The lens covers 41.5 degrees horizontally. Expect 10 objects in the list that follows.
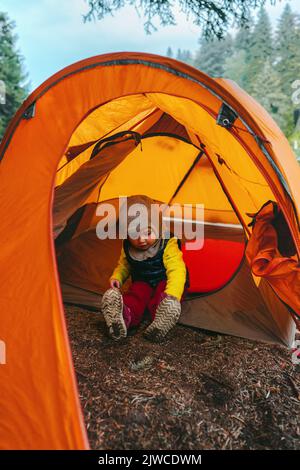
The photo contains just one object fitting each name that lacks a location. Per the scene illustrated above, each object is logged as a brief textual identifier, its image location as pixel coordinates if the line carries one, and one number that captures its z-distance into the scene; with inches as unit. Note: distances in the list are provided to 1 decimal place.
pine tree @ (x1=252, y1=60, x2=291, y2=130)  897.5
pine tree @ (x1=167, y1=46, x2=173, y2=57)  2501.7
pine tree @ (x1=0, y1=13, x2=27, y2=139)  497.0
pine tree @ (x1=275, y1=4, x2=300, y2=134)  887.1
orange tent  69.7
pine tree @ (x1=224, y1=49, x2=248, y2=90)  1166.0
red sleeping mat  126.4
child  96.0
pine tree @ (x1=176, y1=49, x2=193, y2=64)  2192.4
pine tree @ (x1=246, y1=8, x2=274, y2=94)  1051.9
